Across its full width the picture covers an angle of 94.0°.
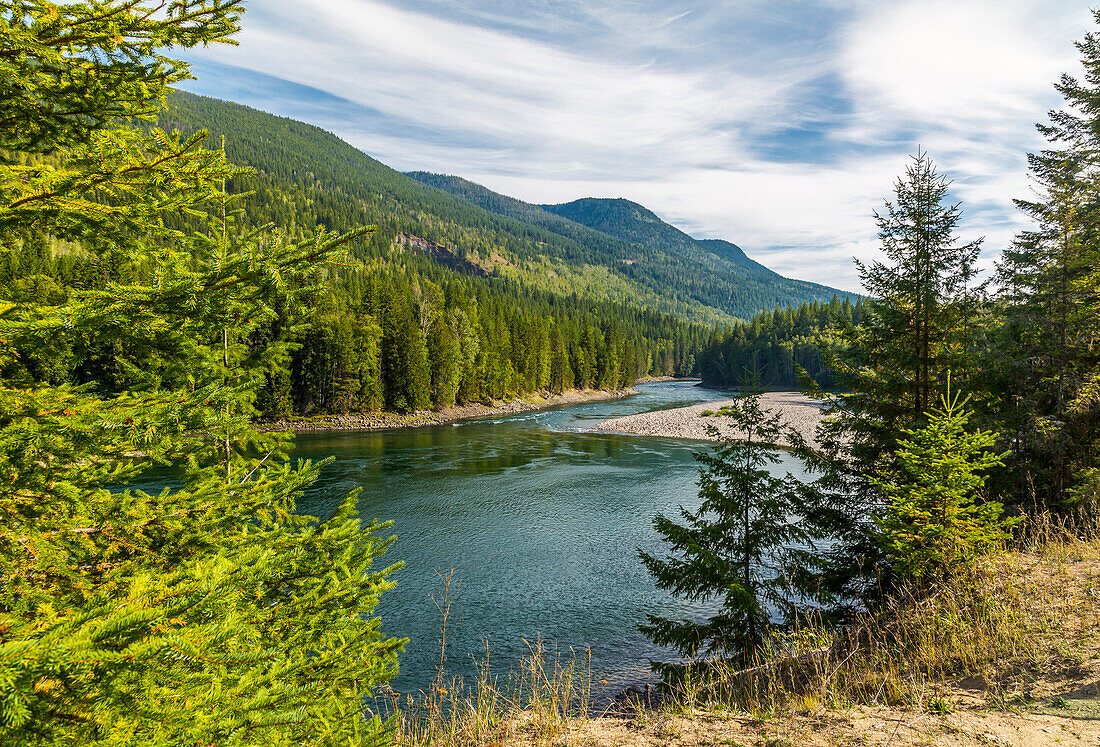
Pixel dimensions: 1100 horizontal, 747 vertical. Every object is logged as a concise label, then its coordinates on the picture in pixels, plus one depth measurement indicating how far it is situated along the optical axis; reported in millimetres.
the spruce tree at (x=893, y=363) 9969
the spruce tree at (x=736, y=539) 9195
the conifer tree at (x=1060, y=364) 11172
